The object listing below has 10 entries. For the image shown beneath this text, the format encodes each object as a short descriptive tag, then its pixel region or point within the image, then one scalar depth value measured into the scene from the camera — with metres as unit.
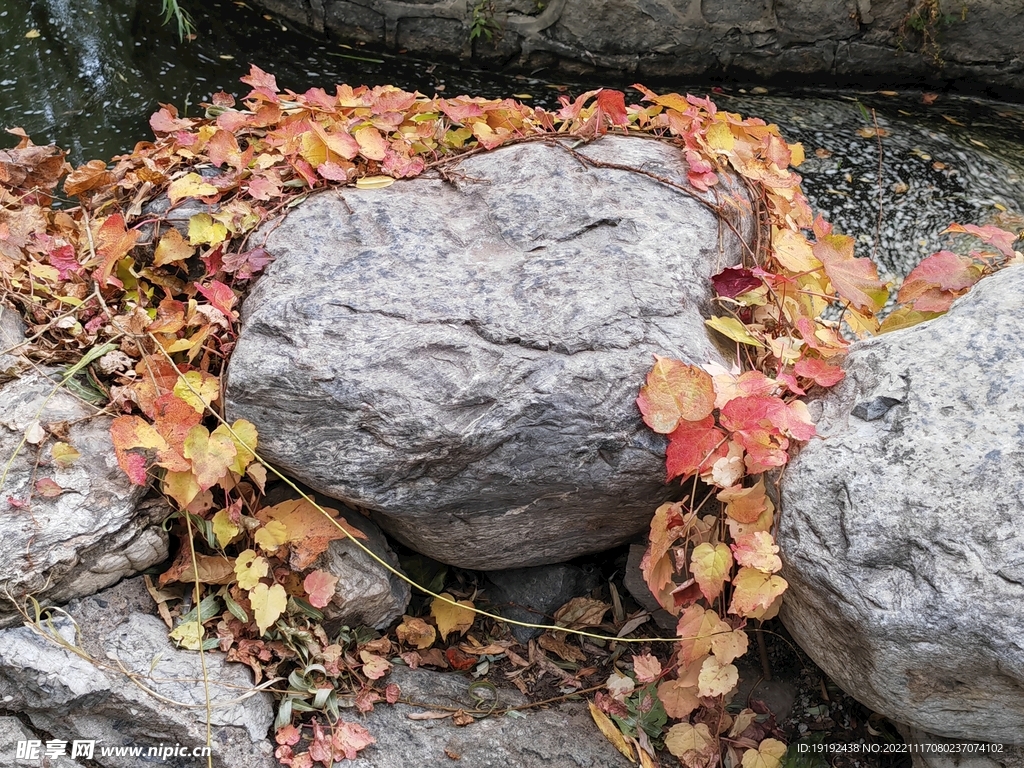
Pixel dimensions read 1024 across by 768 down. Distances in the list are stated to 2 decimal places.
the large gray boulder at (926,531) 1.35
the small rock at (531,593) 2.04
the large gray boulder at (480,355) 1.58
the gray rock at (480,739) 1.71
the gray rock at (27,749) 1.50
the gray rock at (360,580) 1.79
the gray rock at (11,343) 1.74
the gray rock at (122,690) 1.52
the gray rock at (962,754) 1.57
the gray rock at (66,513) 1.54
